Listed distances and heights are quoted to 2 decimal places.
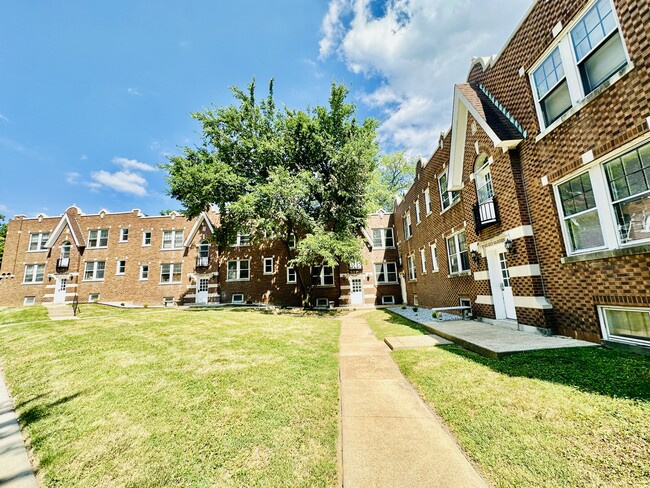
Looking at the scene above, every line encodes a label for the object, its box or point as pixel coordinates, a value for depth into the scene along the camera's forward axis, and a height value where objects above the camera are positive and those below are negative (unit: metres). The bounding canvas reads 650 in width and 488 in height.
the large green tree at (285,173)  18.22 +8.33
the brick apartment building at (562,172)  5.26 +2.55
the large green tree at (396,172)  37.12 +15.29
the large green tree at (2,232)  37.61 +11.48
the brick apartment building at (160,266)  26.36 +3.13
